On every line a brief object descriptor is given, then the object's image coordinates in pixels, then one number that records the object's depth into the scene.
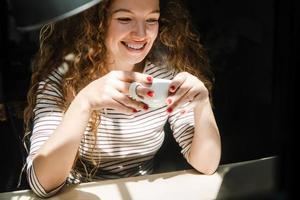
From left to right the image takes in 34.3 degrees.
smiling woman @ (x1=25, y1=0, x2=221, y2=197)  1.14
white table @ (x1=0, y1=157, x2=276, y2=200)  1.10
